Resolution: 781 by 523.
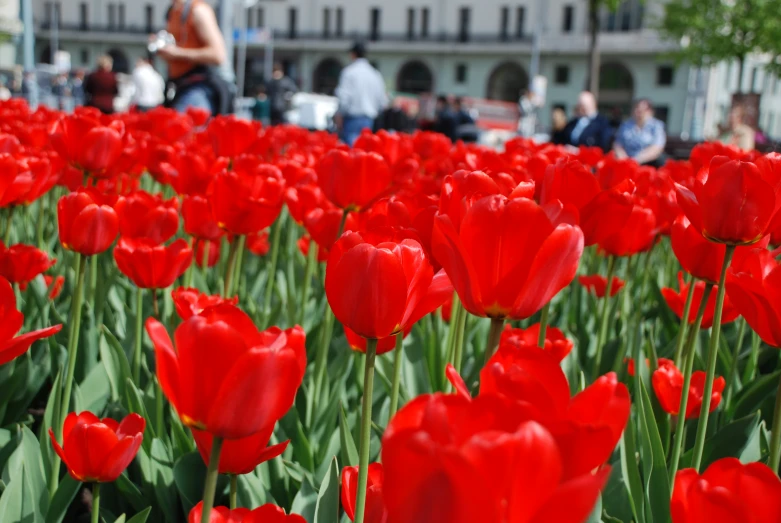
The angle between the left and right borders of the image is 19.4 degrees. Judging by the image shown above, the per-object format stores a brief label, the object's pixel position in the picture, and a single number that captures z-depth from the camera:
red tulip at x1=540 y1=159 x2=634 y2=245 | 1.39
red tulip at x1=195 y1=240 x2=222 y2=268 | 2.41
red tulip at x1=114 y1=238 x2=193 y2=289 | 1.58
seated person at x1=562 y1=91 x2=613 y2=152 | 8.44
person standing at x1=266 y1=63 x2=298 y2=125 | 15.26
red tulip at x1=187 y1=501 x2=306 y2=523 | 1.20
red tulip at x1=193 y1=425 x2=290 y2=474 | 1.22
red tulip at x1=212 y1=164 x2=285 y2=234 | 1.63
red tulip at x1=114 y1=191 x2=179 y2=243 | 1.61
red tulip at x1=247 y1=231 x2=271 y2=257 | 3.05
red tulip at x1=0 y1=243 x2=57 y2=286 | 1.62
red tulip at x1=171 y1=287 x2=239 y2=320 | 1.36
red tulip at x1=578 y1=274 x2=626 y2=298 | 2.30
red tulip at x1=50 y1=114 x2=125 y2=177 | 1.94
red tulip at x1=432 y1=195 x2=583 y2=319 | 1.19
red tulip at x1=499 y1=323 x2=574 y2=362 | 1.43
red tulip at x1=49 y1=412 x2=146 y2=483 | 1.28
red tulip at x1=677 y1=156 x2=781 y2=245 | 1.32
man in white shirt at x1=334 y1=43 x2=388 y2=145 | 8.07
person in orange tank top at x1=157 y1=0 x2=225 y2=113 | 4.70
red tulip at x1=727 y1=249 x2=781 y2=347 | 1.24
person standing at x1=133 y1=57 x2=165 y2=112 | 10.30
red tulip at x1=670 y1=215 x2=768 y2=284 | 1.44
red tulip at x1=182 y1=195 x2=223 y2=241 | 1.86
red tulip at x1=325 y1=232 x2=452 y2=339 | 1.18
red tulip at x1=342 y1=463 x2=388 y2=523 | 1.17
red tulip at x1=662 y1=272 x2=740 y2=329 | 1.63
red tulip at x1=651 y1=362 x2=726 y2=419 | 1.52
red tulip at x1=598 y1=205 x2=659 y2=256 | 1.75
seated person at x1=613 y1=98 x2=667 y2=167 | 7.92
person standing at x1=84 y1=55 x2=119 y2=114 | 9.45
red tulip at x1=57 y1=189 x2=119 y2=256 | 1.47
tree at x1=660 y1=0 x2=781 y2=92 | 23.97
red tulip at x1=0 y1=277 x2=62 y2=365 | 1.19
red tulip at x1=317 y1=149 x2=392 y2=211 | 1.65
